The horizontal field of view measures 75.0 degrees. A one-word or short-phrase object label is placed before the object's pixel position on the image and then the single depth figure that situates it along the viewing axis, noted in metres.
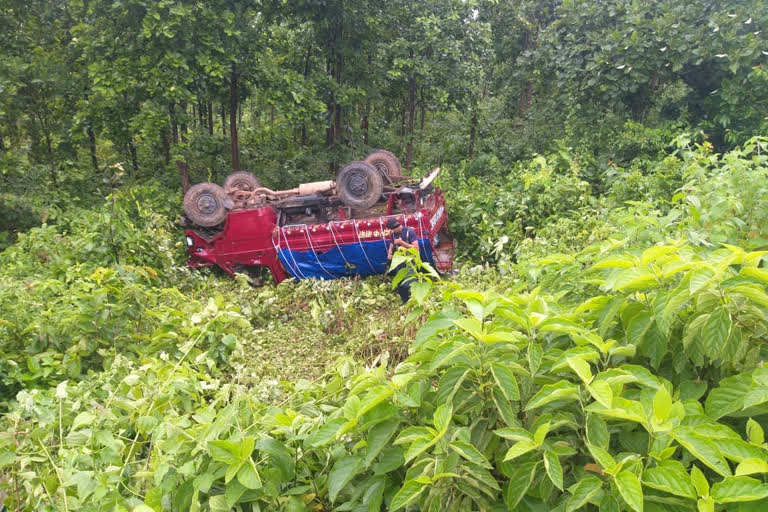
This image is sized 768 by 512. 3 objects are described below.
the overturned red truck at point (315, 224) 7.38
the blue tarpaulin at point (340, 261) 7.38
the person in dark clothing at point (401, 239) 6.59
